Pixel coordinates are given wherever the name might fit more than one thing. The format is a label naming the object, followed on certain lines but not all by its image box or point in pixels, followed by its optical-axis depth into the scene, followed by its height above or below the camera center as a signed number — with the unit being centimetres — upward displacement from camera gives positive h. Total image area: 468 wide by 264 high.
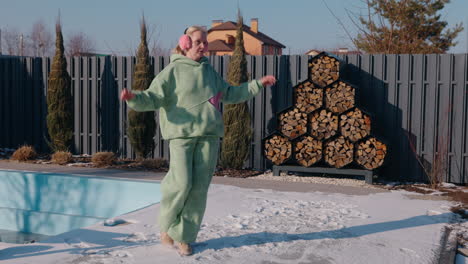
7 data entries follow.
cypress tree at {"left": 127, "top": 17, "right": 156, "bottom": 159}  997 -11
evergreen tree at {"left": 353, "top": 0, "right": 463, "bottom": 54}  1744 +323
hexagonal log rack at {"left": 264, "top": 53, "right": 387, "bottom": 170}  792 -22
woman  399 -13
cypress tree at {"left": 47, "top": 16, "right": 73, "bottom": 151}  1065 +16
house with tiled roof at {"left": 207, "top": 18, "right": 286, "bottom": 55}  4309 +621
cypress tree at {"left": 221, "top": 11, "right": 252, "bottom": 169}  912 -19
